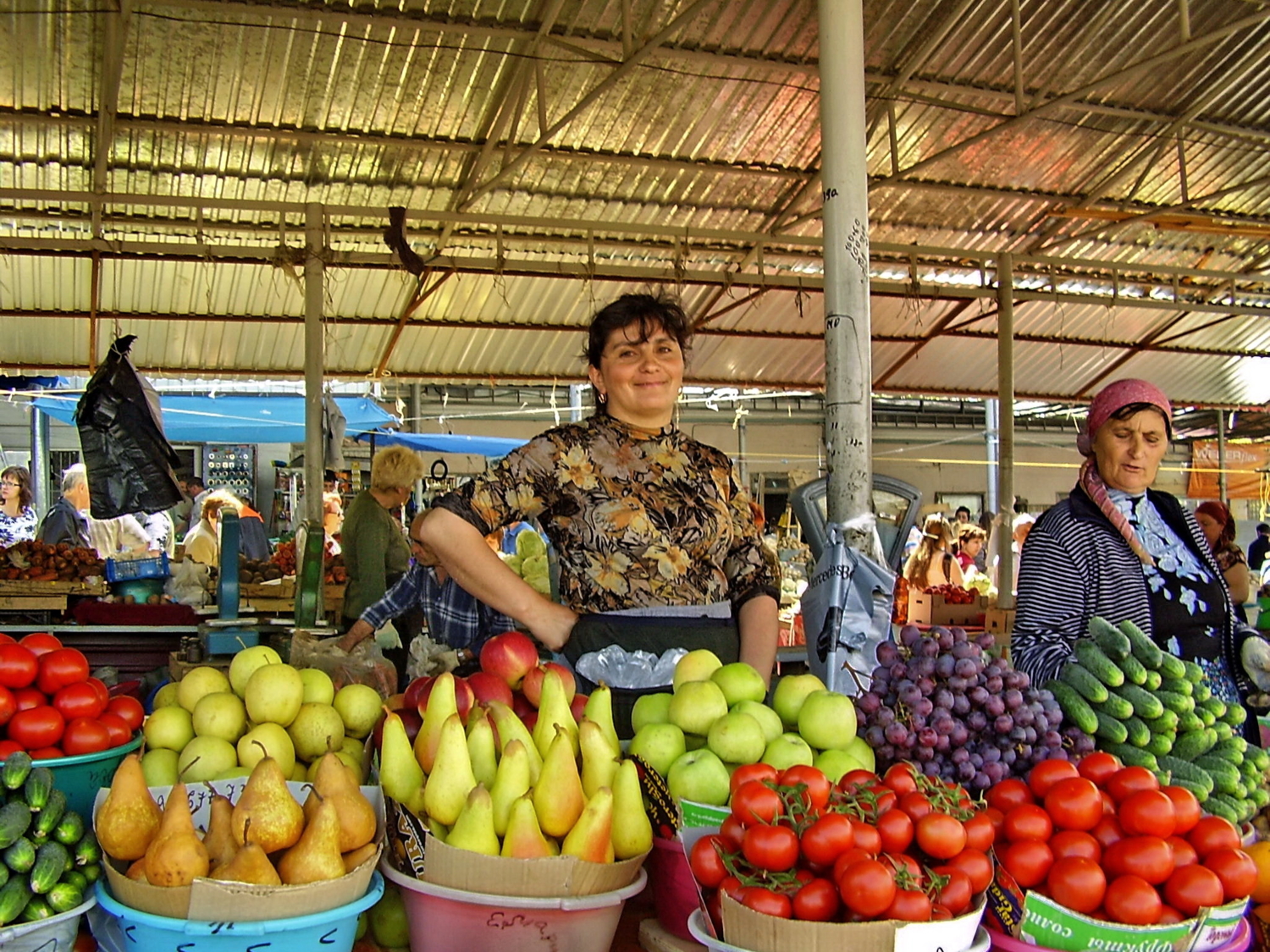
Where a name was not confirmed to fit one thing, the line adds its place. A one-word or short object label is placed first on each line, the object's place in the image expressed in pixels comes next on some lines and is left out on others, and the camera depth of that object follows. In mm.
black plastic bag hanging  5973
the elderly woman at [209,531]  8148
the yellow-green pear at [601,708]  1841
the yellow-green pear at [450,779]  1552
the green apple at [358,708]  1946
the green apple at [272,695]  1816
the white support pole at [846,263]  3414
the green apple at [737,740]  1728
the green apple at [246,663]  1937
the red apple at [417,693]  1938
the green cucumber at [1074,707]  2027
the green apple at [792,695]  1916
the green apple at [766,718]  1812
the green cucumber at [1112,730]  2033
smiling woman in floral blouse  2566
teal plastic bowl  1758
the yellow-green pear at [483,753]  1644
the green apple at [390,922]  1646
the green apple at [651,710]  1901
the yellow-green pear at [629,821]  1574
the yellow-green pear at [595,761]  1656
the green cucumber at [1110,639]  2146
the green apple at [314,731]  1851
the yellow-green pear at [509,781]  1538
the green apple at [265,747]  1758
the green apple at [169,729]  1812
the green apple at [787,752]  1720
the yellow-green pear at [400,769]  1658
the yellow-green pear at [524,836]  1458
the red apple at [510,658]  2057
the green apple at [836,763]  1743
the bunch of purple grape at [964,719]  1855
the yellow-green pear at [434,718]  1709
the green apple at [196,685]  1898
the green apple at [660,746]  1765
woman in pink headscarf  2717
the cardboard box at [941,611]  8094
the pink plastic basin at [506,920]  1447
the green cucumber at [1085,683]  2071
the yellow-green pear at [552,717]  1753
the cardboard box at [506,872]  1442
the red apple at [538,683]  2002
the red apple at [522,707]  2023
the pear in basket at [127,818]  1484
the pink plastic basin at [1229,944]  1390
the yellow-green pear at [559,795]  1538
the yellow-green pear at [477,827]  1466
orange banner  20656
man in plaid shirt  3811
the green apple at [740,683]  1923
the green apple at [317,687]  1934
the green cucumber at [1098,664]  2082
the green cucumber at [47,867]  1438
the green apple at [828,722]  1816
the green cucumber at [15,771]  1545
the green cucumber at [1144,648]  2141
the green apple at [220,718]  1806
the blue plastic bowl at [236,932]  1361
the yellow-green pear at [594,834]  1482
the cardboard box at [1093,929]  1354
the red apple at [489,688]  1941
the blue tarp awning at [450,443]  12367
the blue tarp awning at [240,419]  11578
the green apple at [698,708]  1813
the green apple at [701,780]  1655
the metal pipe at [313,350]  7523
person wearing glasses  8172
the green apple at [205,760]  1719
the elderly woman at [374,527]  5836
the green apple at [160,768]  1741
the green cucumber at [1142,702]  2029
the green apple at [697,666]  2023
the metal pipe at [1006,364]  9330
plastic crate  6539
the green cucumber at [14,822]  1458
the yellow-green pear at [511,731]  1679
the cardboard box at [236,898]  1352
